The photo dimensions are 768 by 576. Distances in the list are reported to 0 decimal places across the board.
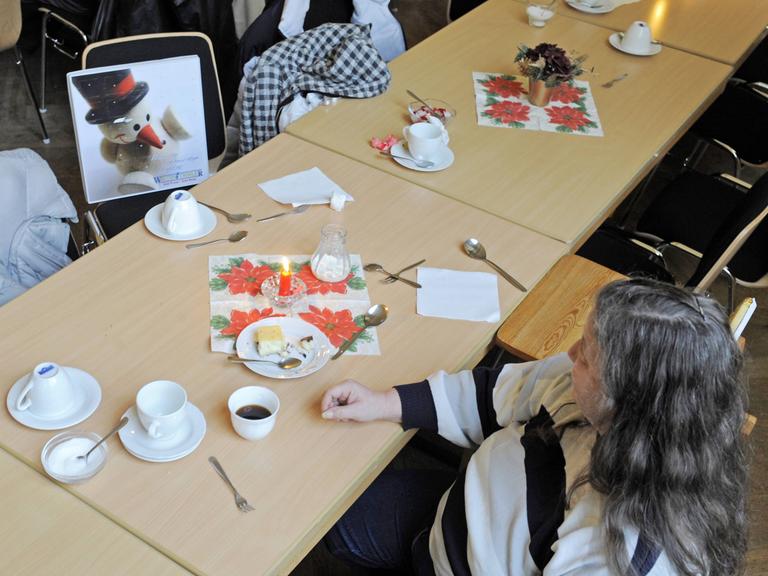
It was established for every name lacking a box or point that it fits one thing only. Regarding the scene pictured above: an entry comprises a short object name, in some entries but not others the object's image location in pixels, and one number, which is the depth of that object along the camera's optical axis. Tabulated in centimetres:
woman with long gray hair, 108
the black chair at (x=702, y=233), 211
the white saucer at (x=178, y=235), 181
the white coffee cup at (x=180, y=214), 180
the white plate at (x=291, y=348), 153
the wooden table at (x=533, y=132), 210
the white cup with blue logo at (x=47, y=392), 135
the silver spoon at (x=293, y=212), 192
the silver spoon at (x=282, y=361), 154
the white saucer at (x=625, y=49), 285
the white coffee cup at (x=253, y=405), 138
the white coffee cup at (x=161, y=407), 134
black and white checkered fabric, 244
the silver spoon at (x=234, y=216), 190
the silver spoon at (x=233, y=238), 182
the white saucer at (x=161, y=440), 134
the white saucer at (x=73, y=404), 138
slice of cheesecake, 155
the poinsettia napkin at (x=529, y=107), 241
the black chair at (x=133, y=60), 230
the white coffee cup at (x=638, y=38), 284
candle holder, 169
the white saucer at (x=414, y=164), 214
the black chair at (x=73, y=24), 319
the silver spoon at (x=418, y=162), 215
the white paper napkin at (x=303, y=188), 199
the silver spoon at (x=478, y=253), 183
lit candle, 167
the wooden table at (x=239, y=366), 129
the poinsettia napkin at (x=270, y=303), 163
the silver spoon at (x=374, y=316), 167
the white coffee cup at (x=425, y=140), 213
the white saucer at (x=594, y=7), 311
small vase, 246
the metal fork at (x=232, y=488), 130
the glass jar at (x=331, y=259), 175
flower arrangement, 244
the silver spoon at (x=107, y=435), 133
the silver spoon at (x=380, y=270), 179
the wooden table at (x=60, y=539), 119
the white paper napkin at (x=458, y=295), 173
